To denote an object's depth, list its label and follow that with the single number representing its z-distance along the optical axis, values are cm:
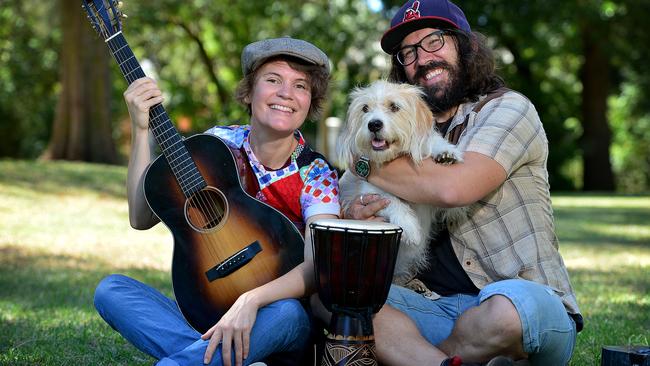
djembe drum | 314
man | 317
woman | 326
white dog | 359
